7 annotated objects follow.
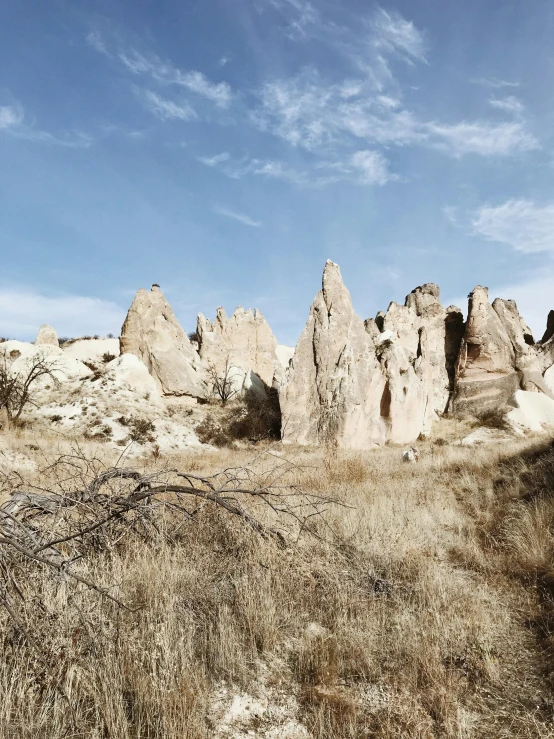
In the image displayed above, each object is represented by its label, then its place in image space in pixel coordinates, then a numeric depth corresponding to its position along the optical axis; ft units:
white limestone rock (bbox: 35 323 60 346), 124.47
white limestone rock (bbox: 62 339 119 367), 136.05
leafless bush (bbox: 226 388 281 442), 73.26
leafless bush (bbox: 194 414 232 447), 69.97
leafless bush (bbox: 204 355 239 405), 97.45
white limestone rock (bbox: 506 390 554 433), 68.59
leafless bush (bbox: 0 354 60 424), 58.18
